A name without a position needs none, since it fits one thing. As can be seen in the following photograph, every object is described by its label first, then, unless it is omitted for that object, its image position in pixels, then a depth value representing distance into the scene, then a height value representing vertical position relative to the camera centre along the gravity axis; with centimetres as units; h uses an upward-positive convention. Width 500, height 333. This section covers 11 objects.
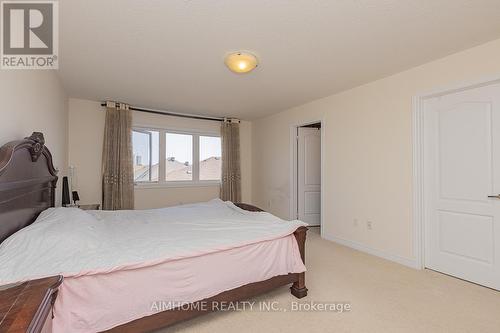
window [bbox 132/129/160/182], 468 +28
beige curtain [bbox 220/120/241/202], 548 +14
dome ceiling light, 249 +111
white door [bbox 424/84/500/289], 242 -19
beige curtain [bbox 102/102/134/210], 421 +15
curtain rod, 459 +112
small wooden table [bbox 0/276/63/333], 73 -47
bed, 140 -65
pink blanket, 137 -77
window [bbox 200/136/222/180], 546 +24
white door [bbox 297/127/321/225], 495 -15
